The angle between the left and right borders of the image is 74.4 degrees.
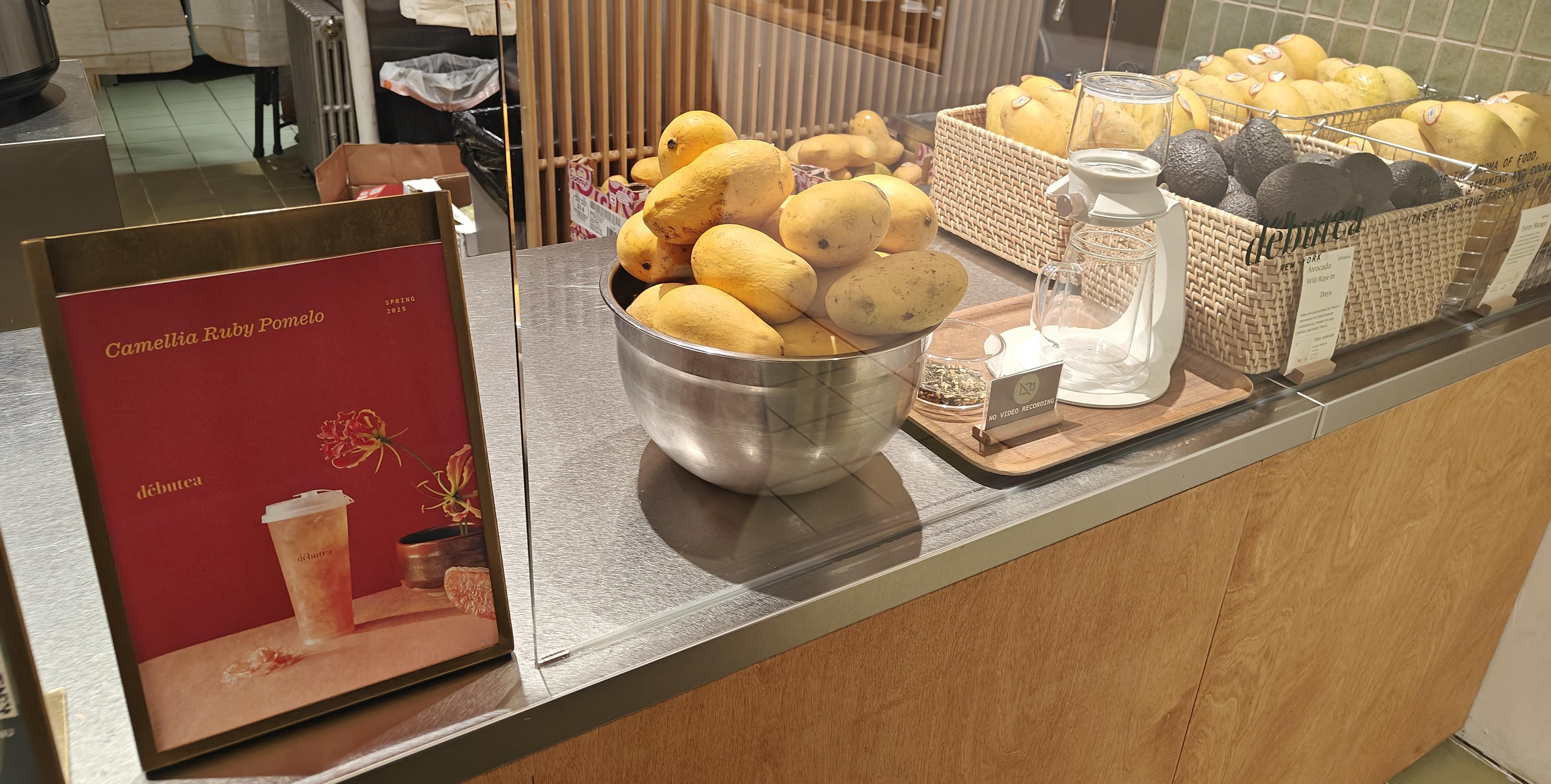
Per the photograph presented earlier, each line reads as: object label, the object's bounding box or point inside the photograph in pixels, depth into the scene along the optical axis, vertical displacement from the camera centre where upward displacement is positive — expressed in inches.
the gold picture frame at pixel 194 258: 18.6 -6.8
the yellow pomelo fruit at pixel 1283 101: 46.6 -7.2
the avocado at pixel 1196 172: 40.2 -8.7
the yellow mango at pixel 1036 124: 41.9 -7.7
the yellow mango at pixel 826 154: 29.2 -6.4
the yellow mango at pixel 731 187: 27.8 -7.1
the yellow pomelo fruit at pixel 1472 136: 45.3 -7.8
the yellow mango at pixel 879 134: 30.7 -6.3
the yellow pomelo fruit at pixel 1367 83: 51.5 -6.7
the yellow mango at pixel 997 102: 41.0 -6.8
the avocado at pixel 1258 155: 40.6 -8.1
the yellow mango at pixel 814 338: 27.1 -10.5
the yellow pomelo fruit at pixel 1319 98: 48.4 -7.0
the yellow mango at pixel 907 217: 28.8 -8.0
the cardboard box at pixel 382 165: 122.0 -31.8
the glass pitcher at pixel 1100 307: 38.6 -13.3
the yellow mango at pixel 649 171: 30.7 -7.8
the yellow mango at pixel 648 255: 29.5 -9.5
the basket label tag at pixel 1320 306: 39.4 -13.3
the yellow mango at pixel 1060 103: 41.3 -6.8
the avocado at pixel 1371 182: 41.1 -8.9
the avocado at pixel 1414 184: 42.6 -9.2
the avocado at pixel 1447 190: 43.7 -9.6
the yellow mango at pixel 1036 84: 41.3 -6.1
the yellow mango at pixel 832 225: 27.2 -7.7
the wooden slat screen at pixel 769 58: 28.8 -4.5
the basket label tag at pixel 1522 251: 48.0 -13.0
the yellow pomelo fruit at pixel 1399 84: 52.9 -6.8
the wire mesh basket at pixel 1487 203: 44.6 -10.5
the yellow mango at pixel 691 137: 28.7 -6.1
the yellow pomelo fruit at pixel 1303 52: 54.9 -5.9
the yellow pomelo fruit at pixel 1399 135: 44.4 -8.1
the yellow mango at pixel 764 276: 27.2 -9.0
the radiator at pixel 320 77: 167.0 -31.6
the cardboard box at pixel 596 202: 41.3 -12.4
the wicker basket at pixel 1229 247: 39.2 -12.0
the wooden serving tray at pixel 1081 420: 34.9 -16.5
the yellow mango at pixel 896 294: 27.5 -9.5
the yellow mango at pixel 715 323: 26.8 -10.2
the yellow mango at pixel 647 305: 28.5 -10.5
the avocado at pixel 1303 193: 38.4 -9.0
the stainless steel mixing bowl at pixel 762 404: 27.2 -12.6
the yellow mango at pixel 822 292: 27.4 -9.4
